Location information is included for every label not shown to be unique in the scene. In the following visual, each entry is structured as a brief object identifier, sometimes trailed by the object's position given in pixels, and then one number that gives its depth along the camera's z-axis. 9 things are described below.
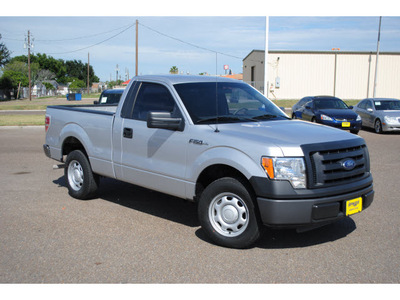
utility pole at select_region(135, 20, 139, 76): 41.12
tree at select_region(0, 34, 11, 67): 71.26
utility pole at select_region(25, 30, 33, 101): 59.44
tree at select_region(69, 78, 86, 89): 98.81
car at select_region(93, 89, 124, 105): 14.45
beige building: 46.16
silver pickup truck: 4.59
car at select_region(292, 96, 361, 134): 16.68
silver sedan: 17.45
